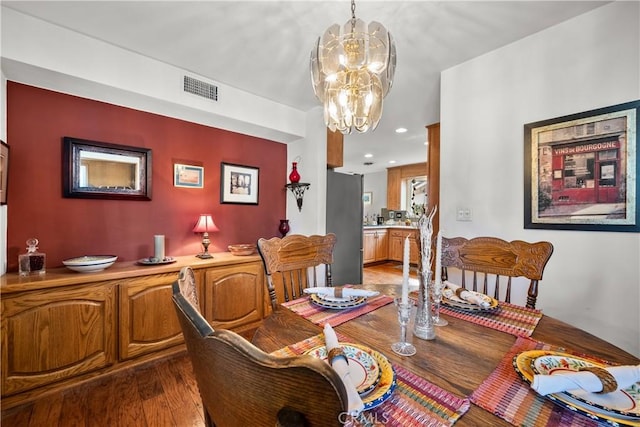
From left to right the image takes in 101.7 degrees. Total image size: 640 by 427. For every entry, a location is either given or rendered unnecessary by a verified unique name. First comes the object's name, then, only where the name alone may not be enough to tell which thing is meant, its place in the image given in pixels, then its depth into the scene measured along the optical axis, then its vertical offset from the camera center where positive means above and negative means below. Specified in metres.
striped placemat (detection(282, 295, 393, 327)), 1.04 -0.43
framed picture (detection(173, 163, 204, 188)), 2.57 +0.36
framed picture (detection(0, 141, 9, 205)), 1.68 +0.27
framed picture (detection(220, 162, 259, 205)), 2.90 +0.32
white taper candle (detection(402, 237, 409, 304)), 0.84 -0.20
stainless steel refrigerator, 3.32 -0.14
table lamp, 2.52 -0.17
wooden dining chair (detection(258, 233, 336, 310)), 1.38 -0.25
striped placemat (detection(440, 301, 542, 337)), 0.96 -0.43
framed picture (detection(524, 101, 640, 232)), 1.49 +0.26
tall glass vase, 0.90 -0.36
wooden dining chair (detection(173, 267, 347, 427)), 0.29 -0.21
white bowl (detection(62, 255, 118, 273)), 1.79 -0.37
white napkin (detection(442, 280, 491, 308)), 1.14 -0.39
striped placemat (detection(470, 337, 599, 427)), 0.53 -0.43
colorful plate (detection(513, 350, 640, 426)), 0.52 -0.41
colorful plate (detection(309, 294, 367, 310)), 1.15 -0.41
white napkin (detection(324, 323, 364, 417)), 0.51 -0.35
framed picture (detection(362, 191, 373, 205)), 8.00 +0.46
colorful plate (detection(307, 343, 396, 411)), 0.56 -0.41
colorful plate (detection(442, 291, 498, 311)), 1.13 -0.41
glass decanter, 1.75 -0.35
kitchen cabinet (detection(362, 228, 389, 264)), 5.62 -0.75
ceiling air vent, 2.33 +1.13
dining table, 0.56 -0.43
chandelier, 1.30 +0.74
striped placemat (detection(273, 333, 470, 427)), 0.53 -0.43
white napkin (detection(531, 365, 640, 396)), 0.58 -0.38
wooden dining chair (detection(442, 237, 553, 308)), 1.29 -0.24
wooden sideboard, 1.57 -0.77
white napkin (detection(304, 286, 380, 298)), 1.24 -0.39
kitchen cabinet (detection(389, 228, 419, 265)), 5.80 -0.69
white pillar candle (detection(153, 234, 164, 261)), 2.24 -0.31
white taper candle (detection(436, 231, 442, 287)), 0.96 -0.19
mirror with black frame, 2.03 +0.34
